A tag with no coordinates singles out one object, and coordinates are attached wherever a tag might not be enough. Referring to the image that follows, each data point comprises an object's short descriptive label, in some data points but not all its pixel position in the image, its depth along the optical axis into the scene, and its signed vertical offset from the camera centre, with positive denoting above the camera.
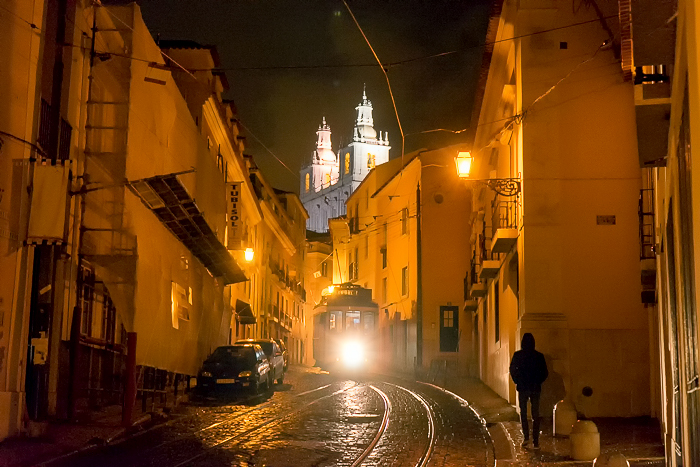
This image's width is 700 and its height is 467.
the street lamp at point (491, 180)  18.70 +3.61
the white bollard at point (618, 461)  9.58 -1.25
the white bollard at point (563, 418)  14.34 -1.16
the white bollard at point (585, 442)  11.53 -1.25
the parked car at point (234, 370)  22.34 -0.70
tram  54.25 +1.23
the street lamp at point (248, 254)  31.94 +3.36
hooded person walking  13.47 -0.45
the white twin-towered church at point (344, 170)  152.00 +32.59
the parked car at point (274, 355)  27.32 -0.34
